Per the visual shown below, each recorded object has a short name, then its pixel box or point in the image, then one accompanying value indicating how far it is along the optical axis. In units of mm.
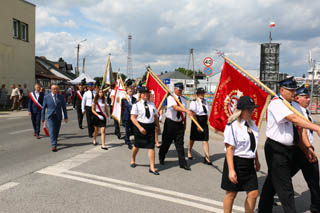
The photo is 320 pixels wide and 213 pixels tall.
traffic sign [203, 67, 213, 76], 13500
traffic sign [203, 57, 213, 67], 13414
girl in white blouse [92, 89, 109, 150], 7645
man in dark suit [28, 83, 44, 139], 9492
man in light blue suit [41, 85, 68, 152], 7466
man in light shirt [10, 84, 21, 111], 19356
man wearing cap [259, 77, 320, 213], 3406
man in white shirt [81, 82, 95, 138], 8867
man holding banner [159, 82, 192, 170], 5982
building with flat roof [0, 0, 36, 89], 23234
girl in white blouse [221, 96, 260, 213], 3232
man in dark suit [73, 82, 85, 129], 11898
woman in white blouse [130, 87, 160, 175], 5609
